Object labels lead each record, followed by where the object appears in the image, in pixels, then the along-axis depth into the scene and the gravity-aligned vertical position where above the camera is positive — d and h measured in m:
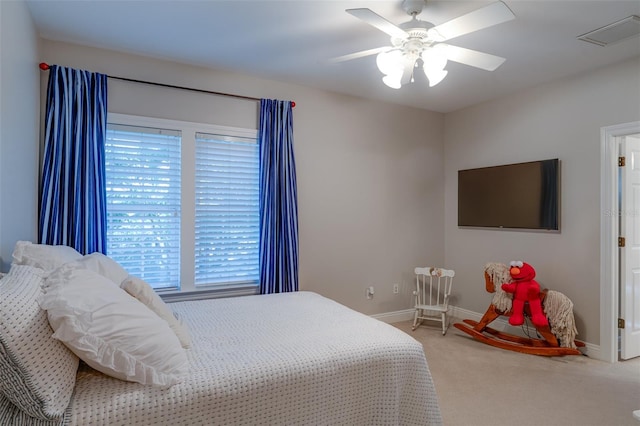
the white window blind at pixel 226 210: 3.35 +0.05
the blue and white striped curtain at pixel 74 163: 2.70 +0.38
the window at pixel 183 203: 3.03 +0.11
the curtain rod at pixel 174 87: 2.71 +1.12
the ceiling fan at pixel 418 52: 2.16 +1.03
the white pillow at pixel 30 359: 1.08 -0.45
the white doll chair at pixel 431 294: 4.01 -0.92
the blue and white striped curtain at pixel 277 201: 3.51 +0.15
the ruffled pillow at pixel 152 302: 1.73 -0.42
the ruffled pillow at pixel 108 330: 1.24 -0.42
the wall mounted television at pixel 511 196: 3.61 +0.26
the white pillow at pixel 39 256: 1.78 -0.22
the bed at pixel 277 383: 1.30 -0.66
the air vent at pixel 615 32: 2.45 +1.33
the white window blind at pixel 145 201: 3.00 +0.11
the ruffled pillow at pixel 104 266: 1.95 -0.29
